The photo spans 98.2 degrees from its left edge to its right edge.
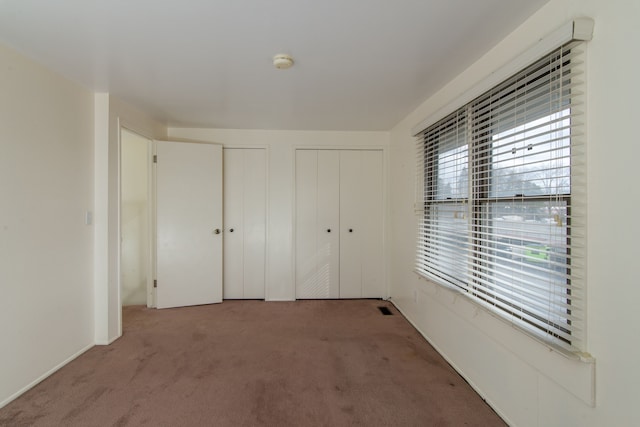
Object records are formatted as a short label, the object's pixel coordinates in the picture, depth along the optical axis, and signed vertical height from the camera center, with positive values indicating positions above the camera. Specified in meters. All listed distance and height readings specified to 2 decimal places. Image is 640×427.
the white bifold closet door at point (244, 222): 3.69 -0.16
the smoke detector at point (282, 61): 1.81 +0.99
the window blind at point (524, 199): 1.21 +0.06
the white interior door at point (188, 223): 3.30 -0.17
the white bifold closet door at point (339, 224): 3.71 -0.19
